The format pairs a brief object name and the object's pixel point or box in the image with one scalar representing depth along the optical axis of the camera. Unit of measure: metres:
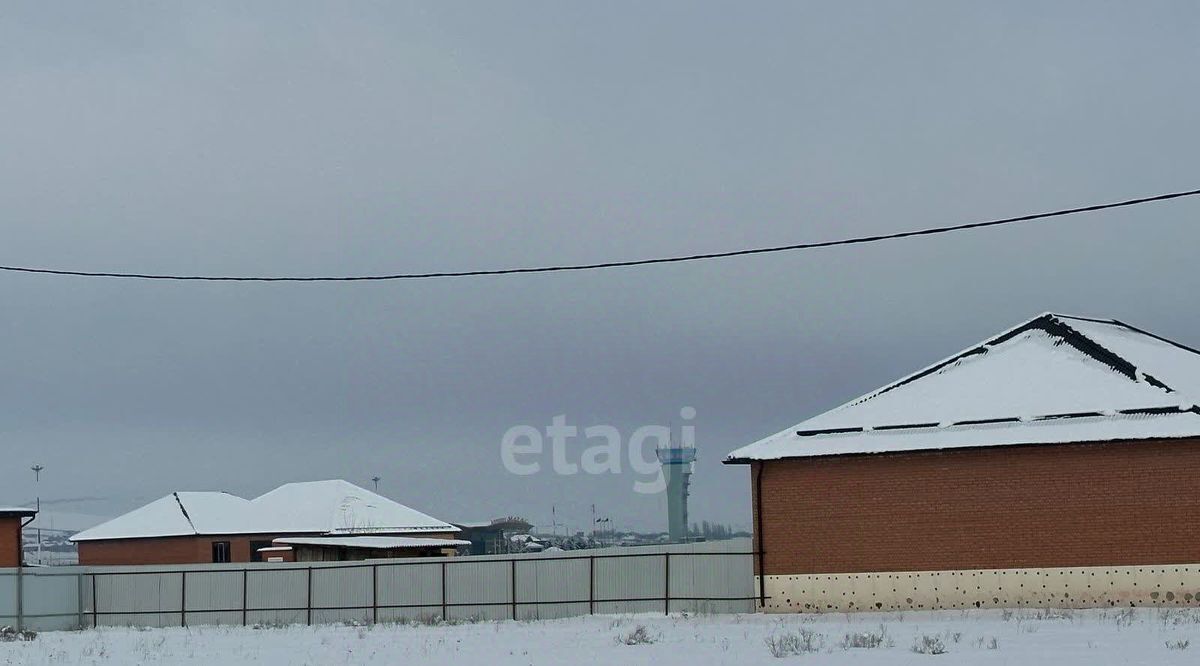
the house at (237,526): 88.00
